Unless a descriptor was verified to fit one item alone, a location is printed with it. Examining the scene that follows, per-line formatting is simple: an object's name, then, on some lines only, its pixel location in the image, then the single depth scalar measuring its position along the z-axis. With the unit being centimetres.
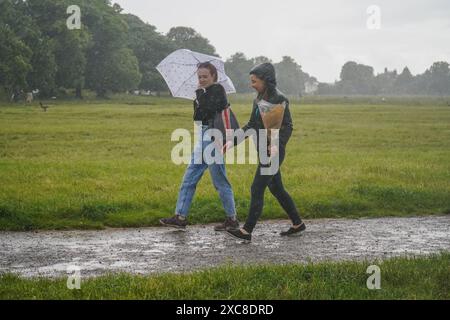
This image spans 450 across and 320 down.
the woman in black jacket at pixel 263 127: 814
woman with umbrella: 874
